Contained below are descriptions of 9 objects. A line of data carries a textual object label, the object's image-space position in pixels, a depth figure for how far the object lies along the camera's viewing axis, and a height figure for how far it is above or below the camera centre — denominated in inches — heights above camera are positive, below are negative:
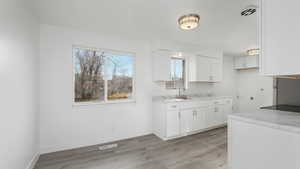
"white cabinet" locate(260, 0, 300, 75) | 33.3 +12.9
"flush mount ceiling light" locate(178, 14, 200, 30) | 81.7 +40.8
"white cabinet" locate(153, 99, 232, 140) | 121.5 -36.5
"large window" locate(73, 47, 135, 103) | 110.7 +7.3
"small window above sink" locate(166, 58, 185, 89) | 149.6 +11.2
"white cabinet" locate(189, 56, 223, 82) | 156.7 +17.7
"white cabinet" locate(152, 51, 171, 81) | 135.1 +18.4
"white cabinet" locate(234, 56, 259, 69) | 191.7 +33.0
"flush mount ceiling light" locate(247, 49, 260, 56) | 152.9 +38.4
